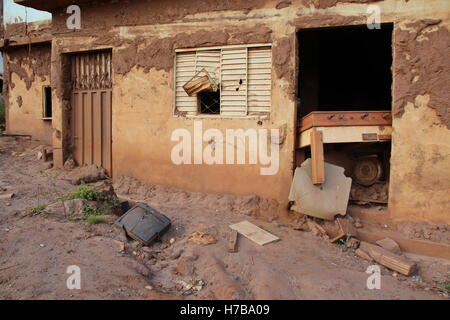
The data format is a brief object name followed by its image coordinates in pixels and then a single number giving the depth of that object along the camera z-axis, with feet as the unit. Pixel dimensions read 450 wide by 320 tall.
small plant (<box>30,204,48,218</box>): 15.69
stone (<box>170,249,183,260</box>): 14.06
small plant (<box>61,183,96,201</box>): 16.83
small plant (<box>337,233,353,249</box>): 15.62
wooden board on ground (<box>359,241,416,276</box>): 13.64
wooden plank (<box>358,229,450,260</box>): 15.47
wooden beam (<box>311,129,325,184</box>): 15.98
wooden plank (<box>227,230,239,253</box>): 14.14
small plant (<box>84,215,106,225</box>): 15.16
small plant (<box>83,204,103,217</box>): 16.05
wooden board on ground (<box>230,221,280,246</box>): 15.20
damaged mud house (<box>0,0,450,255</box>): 16.39
